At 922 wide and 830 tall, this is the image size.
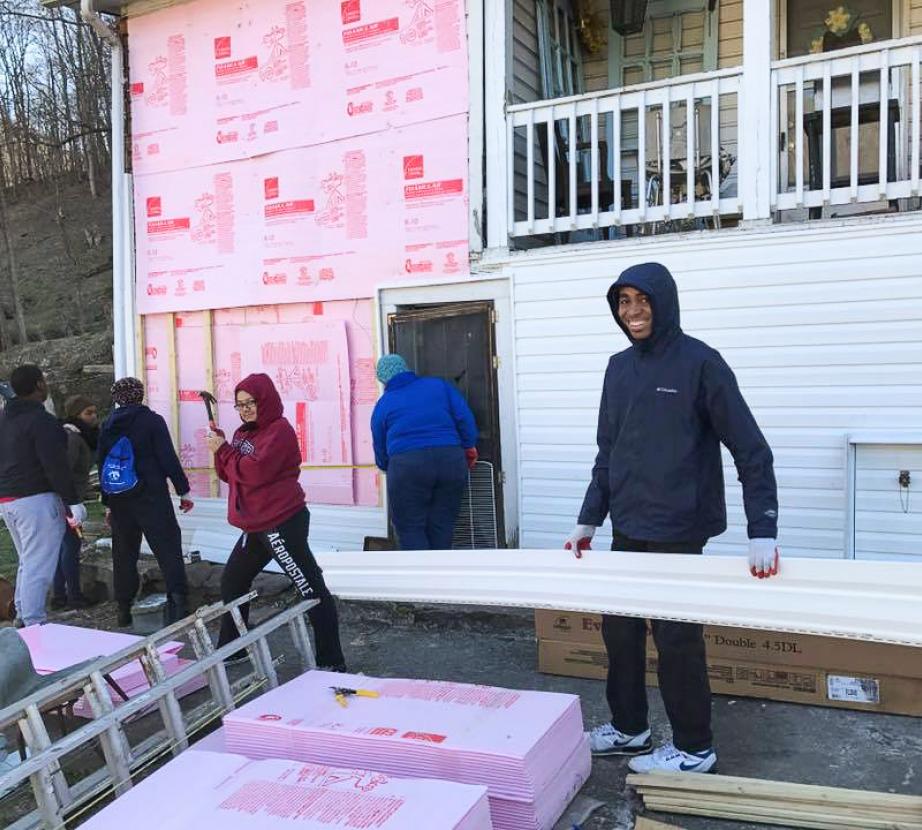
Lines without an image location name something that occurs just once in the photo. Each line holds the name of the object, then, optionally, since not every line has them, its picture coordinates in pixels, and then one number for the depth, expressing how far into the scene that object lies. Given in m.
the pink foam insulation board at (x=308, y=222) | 6.12
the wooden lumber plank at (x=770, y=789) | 2.80
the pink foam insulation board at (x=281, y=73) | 6.10
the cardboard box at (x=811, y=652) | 3.65
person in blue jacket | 5.32
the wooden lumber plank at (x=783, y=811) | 2.72
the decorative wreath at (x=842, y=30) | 6.47
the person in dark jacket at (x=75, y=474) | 6.68
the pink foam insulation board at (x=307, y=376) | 6.59
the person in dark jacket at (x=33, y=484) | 5.55
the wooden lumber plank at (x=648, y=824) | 2.81
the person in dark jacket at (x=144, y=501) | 5.66
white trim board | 3.01
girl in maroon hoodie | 4.45
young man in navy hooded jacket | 2.96
